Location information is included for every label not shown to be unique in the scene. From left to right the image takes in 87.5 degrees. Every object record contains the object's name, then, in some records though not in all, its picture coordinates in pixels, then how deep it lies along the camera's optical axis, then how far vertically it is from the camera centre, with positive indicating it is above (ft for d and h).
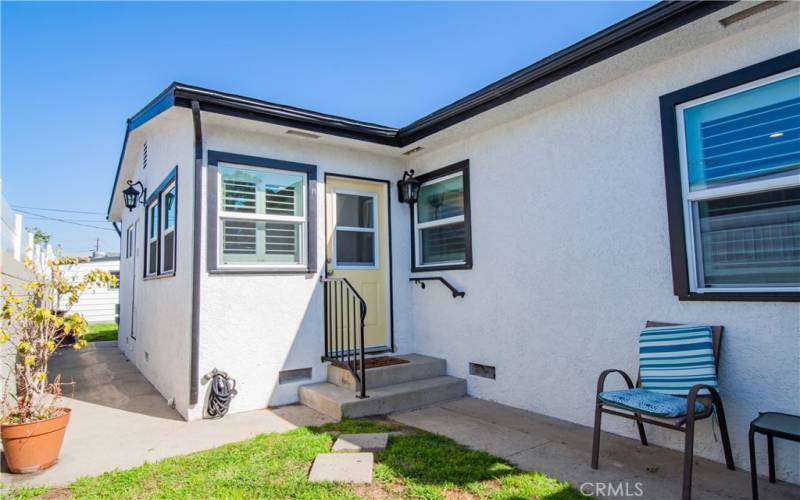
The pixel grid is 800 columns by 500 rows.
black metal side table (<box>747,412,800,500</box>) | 7.00 -2.81
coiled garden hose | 13.47 -3.64
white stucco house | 9.06 +1.63
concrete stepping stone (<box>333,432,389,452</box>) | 10.30 -4.11
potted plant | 9.52 -1.80
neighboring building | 56.24 -2.74
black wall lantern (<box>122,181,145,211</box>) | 22.57 +4.84
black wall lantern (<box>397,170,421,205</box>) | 17.93 +3.90
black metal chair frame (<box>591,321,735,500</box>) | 7.41 -2.87
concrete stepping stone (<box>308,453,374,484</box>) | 8.72 -4.10
